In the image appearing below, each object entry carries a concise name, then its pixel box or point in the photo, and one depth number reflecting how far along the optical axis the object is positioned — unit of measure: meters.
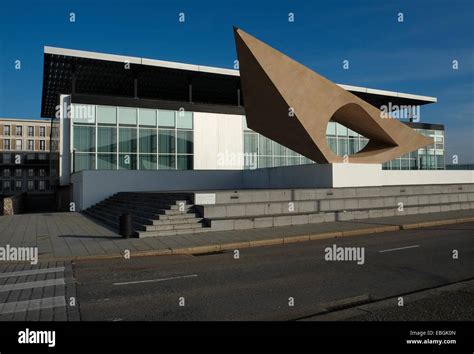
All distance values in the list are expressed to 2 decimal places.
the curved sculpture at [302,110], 18.98
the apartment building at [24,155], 95.94
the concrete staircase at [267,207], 16.00
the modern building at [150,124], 31.03
